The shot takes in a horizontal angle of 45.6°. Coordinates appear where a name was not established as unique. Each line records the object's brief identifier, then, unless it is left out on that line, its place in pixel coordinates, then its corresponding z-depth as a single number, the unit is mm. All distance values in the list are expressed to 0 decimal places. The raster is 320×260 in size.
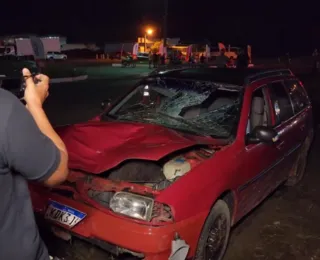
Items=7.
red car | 2658
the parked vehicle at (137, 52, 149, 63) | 38719
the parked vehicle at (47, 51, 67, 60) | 40719
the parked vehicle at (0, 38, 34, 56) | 35750
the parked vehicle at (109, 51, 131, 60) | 41662
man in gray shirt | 1370
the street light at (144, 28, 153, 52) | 44288
